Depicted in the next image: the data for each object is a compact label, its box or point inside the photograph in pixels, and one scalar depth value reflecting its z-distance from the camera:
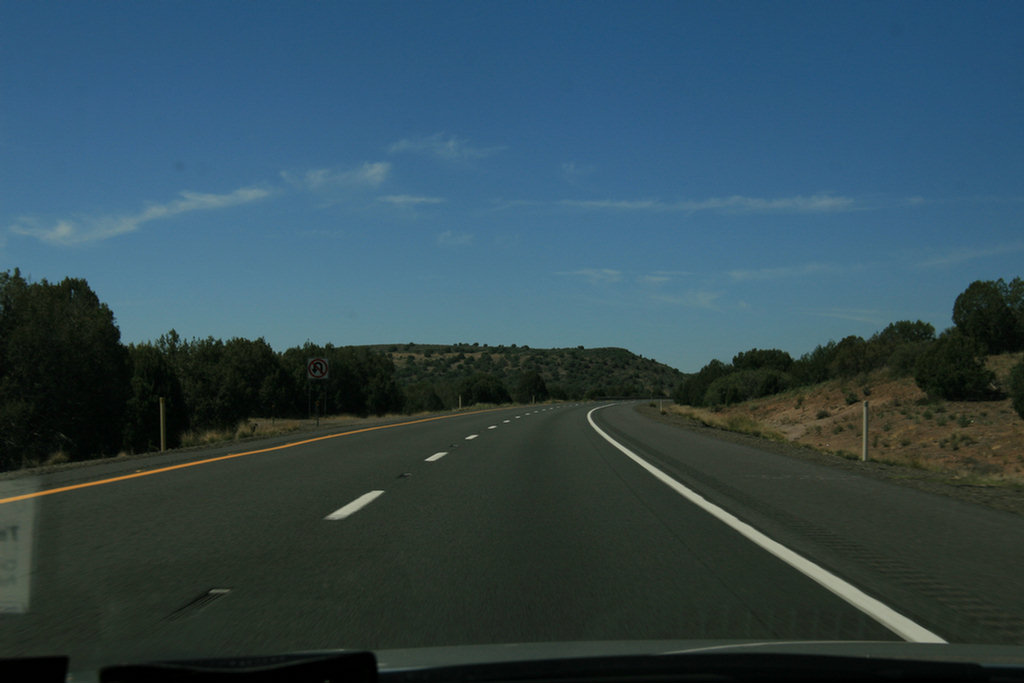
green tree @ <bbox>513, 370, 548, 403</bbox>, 112.88
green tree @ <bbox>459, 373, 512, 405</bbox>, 106.50
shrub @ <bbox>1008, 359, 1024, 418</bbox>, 39.78
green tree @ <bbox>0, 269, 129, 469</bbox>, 40.06
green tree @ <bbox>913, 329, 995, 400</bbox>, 46.75
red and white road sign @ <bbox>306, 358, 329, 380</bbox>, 36.75
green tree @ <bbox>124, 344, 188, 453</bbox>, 50.47
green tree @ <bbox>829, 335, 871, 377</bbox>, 71.12
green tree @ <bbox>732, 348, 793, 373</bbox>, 112.49
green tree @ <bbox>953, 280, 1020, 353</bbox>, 61.84
